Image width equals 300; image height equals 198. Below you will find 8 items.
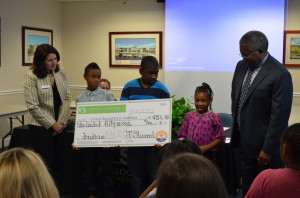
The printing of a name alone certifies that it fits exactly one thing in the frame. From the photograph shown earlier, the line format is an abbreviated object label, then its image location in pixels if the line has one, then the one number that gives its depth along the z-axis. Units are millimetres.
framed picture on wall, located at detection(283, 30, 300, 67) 5922
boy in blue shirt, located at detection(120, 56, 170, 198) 2943
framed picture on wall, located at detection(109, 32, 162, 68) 6770
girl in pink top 2764
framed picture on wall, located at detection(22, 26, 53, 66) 6201
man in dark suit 2381
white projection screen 5871
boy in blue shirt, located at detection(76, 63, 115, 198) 3168
